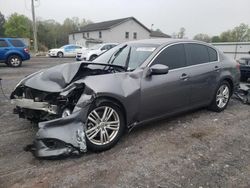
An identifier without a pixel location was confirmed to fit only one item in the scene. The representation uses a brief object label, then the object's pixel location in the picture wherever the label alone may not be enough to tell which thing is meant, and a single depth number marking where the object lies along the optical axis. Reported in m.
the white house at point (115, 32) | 33.23
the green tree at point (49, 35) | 42.35
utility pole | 23.02
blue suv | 10.46
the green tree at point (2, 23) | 45.60
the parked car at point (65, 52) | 21.10
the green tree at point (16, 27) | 39.76
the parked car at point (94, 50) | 13.58
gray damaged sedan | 2.50
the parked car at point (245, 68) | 6.71
